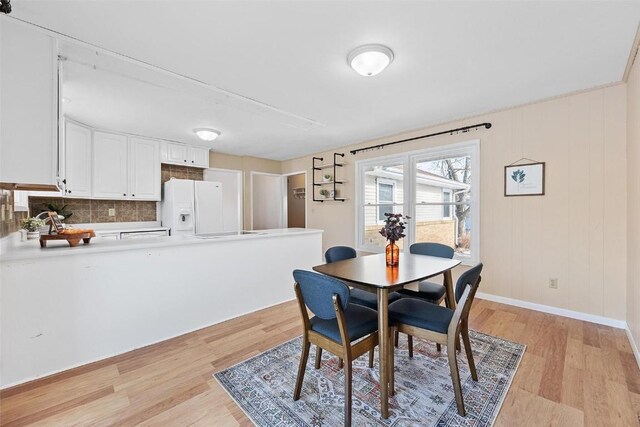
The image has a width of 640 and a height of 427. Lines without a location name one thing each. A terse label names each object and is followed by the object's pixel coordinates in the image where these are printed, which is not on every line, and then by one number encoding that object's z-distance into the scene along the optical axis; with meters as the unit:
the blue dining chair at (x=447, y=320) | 1.60
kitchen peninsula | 1.90
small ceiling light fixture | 3.98
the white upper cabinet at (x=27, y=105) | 1.70
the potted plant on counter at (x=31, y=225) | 2.81
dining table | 1.56
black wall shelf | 5.35
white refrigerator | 4.62
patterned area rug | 1.57
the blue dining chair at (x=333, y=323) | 1.45
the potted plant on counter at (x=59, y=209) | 3.85
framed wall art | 3.14
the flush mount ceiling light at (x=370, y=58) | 2.08
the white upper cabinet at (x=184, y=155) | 4.73
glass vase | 2.15
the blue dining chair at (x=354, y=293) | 2.15
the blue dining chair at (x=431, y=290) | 2.29
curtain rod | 3.55
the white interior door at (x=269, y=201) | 6.57
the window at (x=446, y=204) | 3.95
